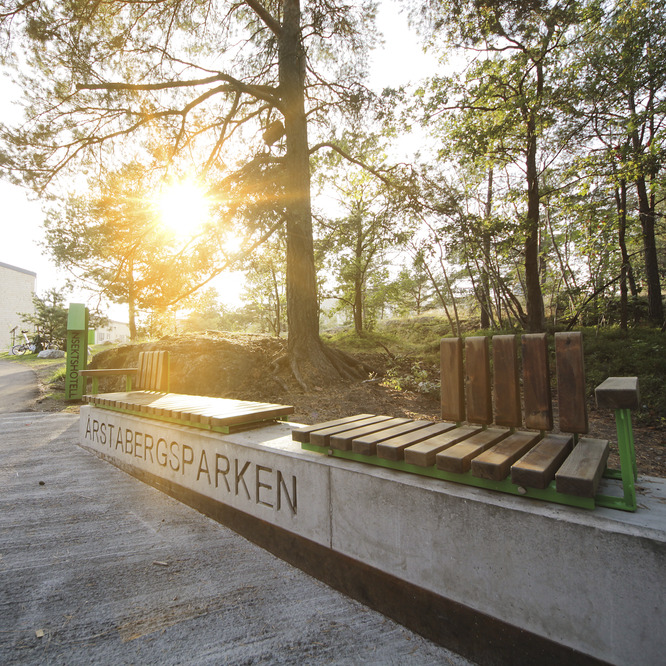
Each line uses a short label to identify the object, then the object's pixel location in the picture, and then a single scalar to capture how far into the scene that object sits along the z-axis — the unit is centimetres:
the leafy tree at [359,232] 789
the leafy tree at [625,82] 746
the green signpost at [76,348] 777
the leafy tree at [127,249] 666
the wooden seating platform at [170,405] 271
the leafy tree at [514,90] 699
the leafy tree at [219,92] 657
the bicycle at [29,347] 2177
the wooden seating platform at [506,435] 127
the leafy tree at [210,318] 3008
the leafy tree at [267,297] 2133
